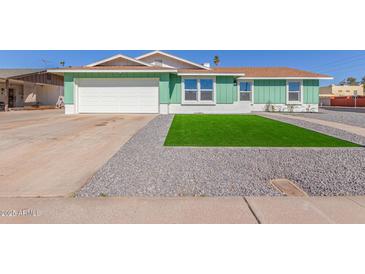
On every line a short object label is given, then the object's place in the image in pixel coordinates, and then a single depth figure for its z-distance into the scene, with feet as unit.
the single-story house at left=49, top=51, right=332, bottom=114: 60.49
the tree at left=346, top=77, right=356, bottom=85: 355.87
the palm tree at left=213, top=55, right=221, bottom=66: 143.07
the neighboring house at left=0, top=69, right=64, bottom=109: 86.74
